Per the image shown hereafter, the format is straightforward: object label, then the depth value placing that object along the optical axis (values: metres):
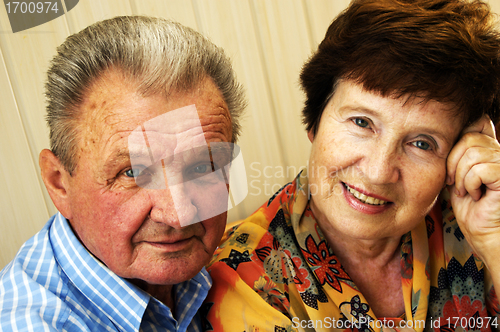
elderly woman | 0.64
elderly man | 0.57
